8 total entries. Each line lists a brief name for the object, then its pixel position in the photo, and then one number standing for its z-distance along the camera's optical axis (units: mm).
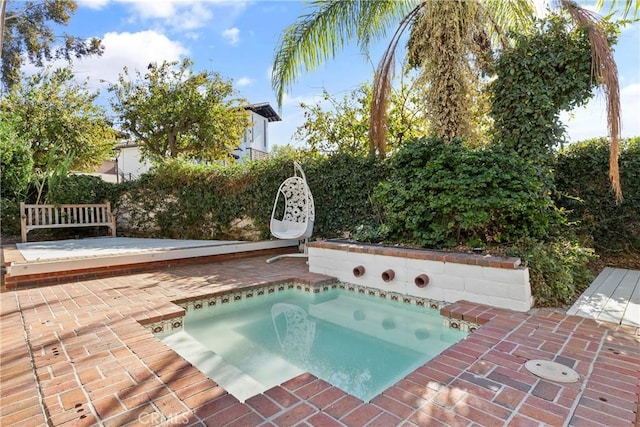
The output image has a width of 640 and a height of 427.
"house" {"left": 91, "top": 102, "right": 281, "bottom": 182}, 19231
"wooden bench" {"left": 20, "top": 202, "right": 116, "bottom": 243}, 6930
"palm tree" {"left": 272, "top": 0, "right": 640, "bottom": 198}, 4844
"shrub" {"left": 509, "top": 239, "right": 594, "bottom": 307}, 3089
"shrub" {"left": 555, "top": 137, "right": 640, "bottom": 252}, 4750
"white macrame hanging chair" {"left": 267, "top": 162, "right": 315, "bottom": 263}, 5723
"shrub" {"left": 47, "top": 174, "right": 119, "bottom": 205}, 7492
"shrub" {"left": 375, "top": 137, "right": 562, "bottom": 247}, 3707
